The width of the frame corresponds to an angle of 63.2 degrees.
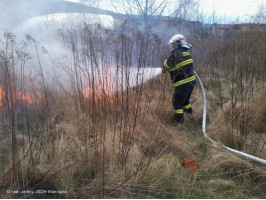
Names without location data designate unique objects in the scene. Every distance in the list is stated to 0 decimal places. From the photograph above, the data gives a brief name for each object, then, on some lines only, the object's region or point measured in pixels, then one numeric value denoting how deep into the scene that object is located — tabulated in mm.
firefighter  4828
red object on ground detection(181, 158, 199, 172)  3027
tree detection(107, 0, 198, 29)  13445
